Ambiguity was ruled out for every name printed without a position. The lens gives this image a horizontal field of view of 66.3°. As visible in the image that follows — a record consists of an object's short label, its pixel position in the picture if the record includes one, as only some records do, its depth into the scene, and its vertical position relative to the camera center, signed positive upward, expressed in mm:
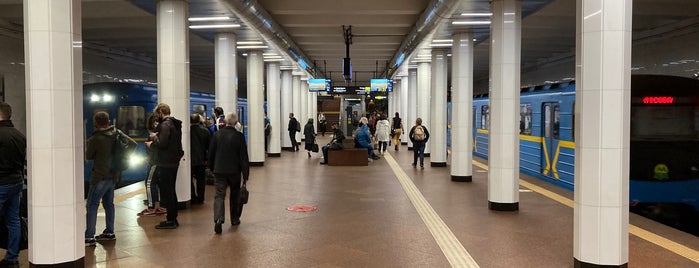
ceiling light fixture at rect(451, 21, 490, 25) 10734 +1965
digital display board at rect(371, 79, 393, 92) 23666 +1571
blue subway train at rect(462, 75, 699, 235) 8883 -502
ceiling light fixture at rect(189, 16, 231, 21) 10588 +2043
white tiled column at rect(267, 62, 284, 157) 19562 +563
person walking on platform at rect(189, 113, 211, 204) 9359 -549
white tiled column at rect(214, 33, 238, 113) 13188 +1218
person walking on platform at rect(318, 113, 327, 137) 38688 -166
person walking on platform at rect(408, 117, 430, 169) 15297 -490
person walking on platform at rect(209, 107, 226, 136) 10898 +12
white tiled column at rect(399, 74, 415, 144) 27097 +903
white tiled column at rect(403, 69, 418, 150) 23025 +1008
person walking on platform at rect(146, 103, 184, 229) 7145 -491
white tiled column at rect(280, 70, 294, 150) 23656 +683
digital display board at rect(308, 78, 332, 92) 24688 +1634
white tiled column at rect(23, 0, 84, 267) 4957 -104
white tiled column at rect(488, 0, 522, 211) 8555 +236
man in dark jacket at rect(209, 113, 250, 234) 7020 -522
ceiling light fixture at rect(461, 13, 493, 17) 9859 +1951
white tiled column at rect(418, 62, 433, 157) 19391 +984
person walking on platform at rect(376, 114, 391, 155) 19745 -411
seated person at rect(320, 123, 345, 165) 16547 -721
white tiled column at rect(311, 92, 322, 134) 36275 +1036
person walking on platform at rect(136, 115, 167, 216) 8070 -1024
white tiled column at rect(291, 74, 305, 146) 26578 +1168
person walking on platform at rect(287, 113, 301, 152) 21359 -274
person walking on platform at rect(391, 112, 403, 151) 22078 -338
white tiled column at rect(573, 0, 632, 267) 5129 -124
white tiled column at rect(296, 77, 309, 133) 28758 +1178
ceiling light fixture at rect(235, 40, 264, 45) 14662 +2157
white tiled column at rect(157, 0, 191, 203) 8656 +985
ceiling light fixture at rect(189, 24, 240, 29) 11570 +2075
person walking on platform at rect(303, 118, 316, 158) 19234 -537
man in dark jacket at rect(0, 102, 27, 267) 5176 -544
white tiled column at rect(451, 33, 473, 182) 12094 +514
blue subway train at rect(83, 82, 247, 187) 12609 +285
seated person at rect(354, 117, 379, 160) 17031 -544
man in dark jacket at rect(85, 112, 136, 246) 6230 -522
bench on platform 16375 -1132
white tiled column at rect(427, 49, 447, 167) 15625 +405
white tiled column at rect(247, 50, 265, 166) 16016 +381
